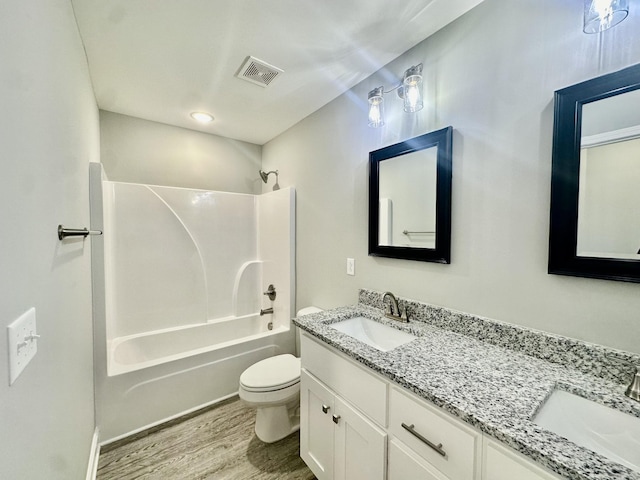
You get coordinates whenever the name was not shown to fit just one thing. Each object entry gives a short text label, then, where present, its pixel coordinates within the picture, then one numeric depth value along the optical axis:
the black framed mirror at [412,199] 1.36
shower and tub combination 1.85
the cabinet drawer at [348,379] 1.04
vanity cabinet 0.74
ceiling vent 1.63
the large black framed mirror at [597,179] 0.86
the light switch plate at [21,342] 0.59
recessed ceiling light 2.34
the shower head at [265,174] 2.87
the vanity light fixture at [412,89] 1.38
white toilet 1.69
